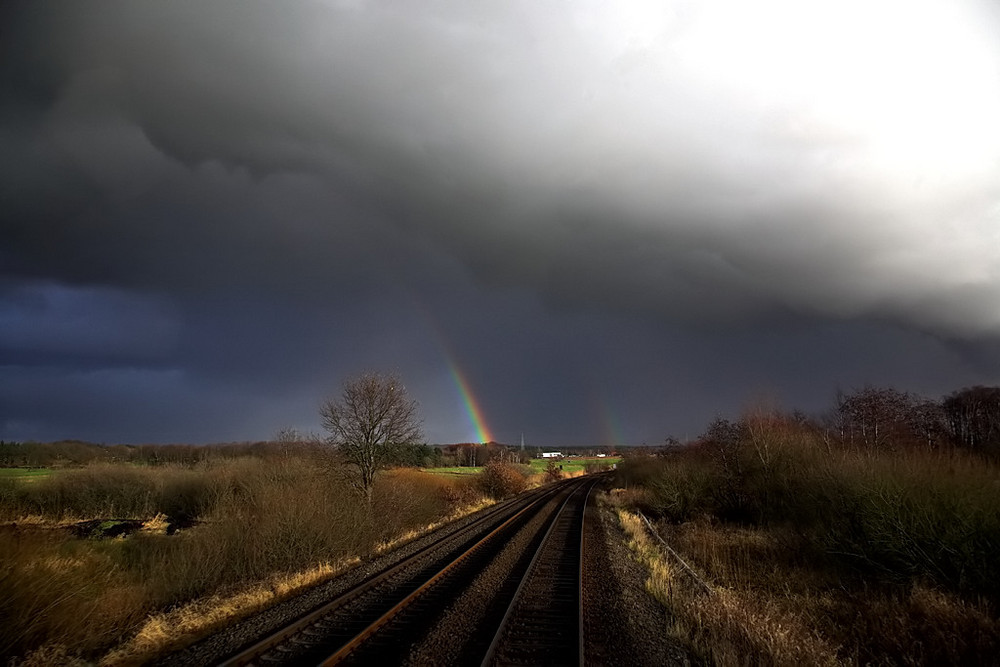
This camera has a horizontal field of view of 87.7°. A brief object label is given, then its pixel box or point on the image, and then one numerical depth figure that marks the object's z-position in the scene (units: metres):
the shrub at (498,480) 44.53
